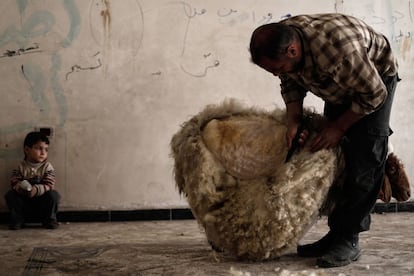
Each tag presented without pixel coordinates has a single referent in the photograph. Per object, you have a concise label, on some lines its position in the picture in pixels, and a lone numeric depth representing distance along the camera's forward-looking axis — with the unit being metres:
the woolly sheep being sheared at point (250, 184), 2.50
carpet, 2.57
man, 2.30
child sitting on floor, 3.55
